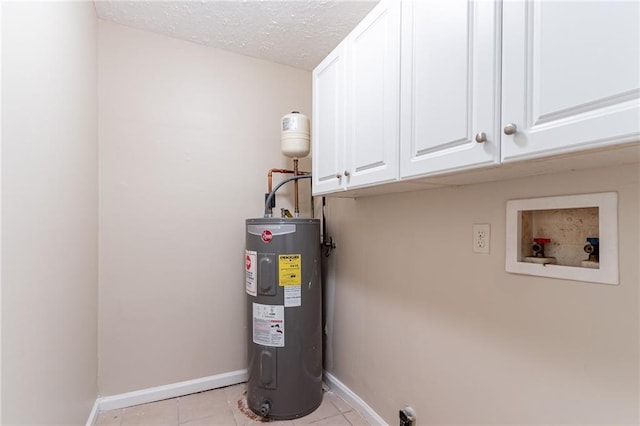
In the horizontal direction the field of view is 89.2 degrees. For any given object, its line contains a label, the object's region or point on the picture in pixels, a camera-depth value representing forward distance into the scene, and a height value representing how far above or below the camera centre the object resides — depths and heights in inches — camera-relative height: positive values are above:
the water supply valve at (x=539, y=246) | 44.8 -4.6
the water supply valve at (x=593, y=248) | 38.3 -4.2
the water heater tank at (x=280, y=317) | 76.7 -25.3
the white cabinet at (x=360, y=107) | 50.4 +19.1
